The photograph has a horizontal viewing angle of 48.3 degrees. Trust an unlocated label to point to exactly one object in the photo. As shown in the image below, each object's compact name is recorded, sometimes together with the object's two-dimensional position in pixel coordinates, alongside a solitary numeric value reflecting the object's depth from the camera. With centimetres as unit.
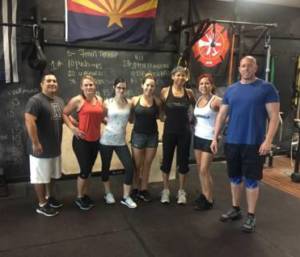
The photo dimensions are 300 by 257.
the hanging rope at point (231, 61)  495
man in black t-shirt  297
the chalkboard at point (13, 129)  396
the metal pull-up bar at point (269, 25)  426
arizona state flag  399
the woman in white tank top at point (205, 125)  325
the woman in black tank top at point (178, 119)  332
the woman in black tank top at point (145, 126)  331
